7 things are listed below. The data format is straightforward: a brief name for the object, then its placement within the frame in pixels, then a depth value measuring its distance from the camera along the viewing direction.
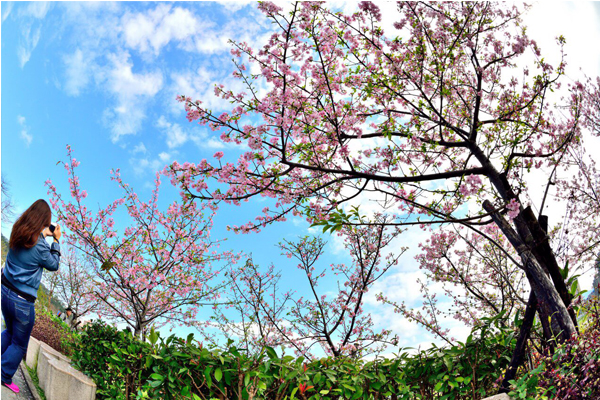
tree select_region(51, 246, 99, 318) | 12.31
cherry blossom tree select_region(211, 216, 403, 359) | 6.76
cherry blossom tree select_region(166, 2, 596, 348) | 4.11
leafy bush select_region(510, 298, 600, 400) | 2.48
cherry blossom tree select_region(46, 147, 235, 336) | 7.33
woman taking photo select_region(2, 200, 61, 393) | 4.26
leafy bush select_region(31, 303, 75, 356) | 5.91
